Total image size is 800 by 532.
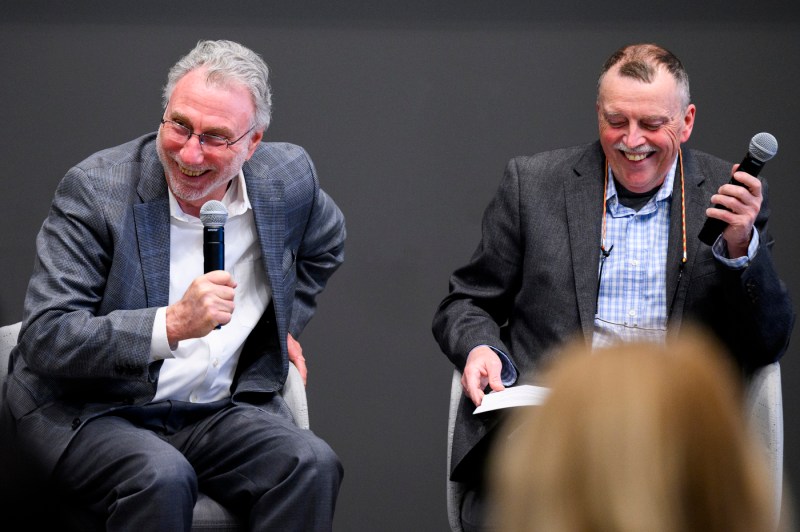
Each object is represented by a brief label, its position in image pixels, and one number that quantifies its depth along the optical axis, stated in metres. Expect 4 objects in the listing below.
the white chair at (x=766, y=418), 5.91
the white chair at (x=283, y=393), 5.56
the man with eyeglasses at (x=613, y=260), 6.04
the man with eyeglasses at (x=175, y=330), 5.46
